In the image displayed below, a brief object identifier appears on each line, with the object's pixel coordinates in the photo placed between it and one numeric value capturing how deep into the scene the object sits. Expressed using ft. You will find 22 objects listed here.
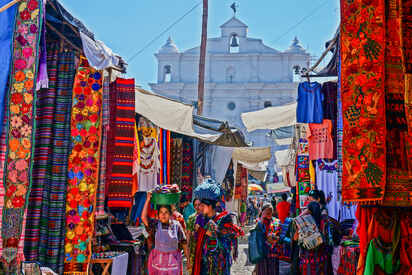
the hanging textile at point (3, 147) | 13.14
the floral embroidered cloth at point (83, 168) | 15.99
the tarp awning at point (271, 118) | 25.76
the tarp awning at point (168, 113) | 22.38
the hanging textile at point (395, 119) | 9.34
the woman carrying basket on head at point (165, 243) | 16.61
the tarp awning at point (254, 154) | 45.24
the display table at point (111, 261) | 17.31
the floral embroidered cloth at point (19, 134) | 13.03
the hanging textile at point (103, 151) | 16.94
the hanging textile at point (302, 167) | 31.86
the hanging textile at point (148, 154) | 23.88
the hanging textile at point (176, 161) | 31.01
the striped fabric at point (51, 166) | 15.10
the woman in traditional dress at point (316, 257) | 18.63
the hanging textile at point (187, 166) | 32.73
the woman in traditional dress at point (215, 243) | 16.28
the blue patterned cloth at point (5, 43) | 13.06
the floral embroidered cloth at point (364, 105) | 9.46
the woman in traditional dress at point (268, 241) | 21.26
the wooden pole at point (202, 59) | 42.83
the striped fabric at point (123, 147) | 17.54
